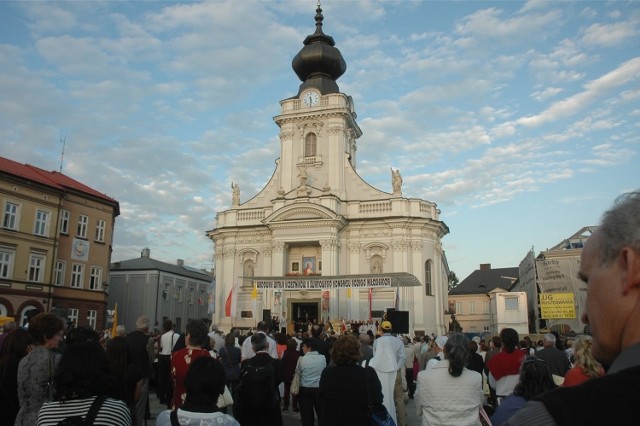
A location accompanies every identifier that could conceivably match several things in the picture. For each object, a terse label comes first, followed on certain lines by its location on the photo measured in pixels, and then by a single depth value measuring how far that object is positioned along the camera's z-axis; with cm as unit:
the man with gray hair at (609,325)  120
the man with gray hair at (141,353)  835
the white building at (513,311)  3228
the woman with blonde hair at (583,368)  494
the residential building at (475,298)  6469
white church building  3650
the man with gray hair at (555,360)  896
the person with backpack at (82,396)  338
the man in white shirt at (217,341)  1336
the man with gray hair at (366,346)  1130
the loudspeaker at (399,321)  1898
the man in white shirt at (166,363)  1198
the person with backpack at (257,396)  673
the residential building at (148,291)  5316
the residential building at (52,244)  3139
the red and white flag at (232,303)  3173
